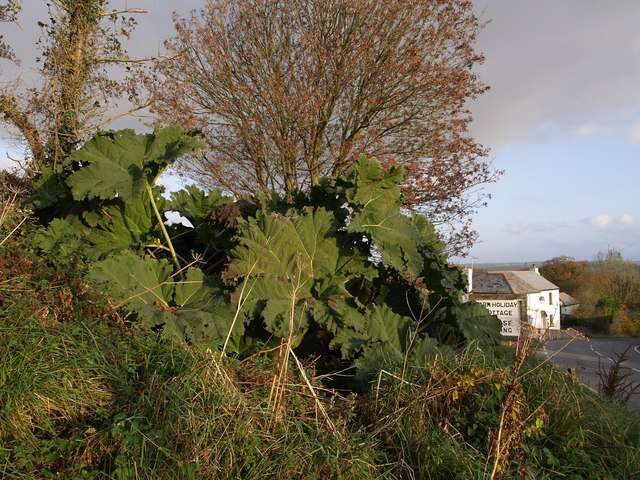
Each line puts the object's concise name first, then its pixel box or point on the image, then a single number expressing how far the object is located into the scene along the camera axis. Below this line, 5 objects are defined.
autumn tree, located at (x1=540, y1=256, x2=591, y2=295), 61.28
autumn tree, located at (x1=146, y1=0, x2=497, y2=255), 12.62
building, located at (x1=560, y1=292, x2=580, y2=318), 51.97
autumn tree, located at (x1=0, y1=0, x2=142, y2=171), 9.02
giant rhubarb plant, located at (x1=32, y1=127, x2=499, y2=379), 4.58
